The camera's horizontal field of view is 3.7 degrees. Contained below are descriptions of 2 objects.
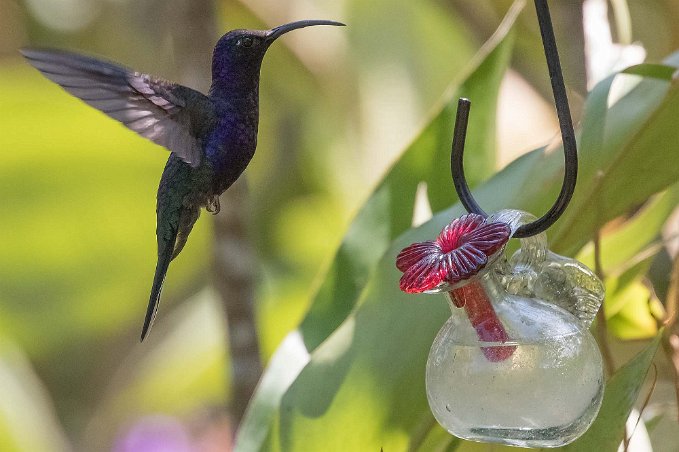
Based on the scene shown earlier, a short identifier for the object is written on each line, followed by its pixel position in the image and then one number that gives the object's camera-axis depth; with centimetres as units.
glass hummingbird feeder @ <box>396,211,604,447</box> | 415
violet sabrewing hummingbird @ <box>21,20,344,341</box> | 409
